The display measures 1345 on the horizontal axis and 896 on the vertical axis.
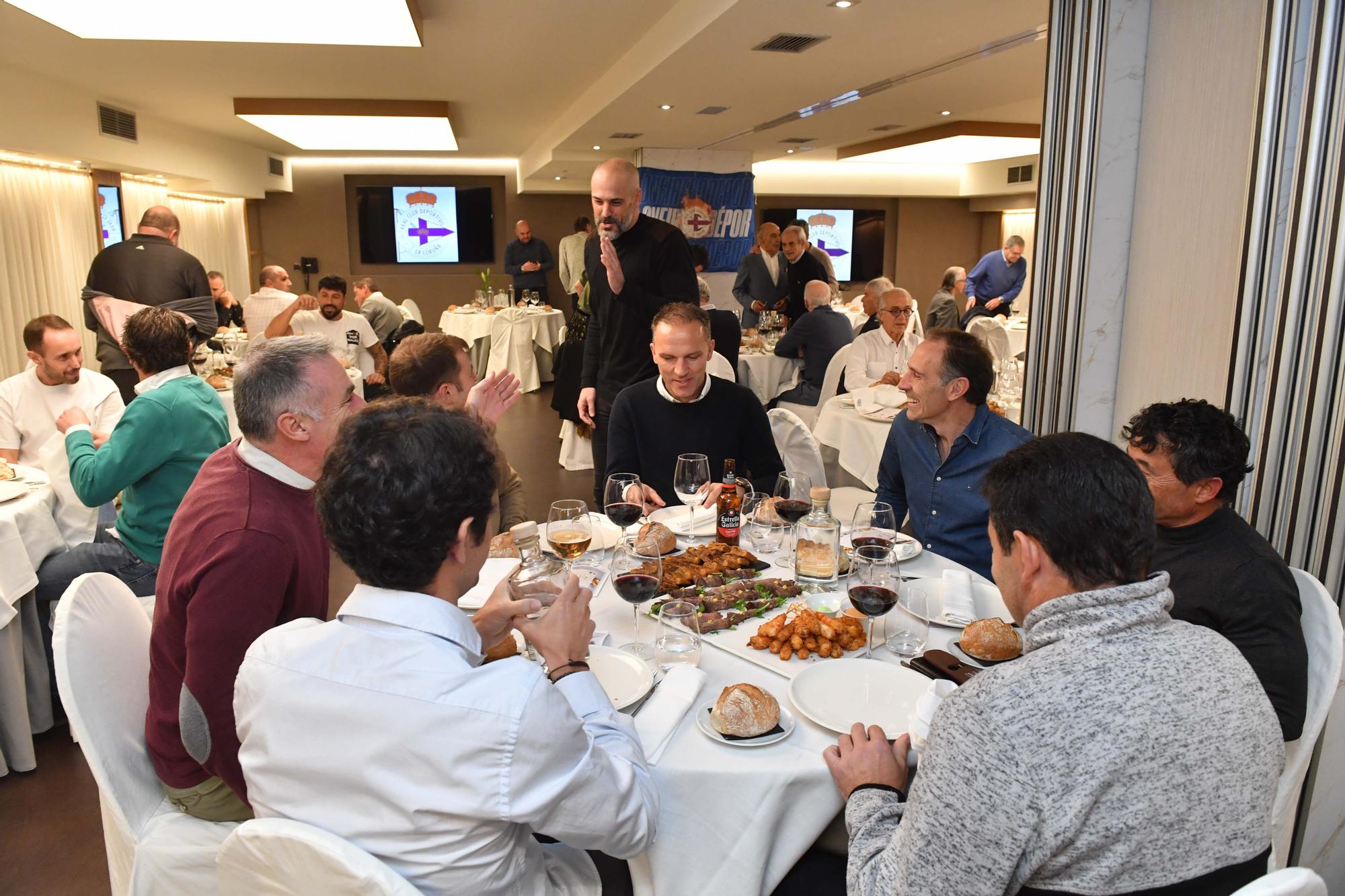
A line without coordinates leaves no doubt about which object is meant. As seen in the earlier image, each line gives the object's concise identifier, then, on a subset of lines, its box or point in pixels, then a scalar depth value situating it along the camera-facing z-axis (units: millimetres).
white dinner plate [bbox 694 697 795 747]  1436
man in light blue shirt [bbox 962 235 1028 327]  11023
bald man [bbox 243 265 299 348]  7859
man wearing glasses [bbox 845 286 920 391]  5594
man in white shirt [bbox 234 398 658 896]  1085
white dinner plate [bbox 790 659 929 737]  1510
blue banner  10859
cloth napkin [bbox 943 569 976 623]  1883
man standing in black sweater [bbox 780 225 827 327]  8094
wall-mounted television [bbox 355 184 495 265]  14523
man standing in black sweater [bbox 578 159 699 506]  3809
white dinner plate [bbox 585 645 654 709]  1550
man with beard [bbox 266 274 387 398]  7039
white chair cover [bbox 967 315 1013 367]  8695
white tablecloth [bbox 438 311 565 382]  10547
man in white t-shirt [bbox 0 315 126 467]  3648
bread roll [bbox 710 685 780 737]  1451
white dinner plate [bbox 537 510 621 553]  2338
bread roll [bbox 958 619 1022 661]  1702
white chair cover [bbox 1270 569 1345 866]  1607
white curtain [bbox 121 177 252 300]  10109
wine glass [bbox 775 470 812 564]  2312
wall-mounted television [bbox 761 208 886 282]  16266
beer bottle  2330
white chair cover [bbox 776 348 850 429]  5770
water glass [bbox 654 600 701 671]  1694
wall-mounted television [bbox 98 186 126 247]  9203
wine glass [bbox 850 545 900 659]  1701
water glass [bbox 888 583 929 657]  1781
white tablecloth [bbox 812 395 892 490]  4570
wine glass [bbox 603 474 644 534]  2270
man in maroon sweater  1517
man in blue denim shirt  2641
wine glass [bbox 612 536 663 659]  1774
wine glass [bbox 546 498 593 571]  2107
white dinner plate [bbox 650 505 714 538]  2484
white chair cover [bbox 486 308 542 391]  10336
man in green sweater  2697
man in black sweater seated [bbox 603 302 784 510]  3121
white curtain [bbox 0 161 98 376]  7633
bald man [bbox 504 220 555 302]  11984
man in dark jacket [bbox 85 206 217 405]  5953
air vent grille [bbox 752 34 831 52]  5340
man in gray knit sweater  1025
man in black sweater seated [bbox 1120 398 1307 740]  1662
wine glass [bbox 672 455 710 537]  2383
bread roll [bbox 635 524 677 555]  2225
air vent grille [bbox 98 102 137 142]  8312
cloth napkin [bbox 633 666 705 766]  1438
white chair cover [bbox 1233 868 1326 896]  937
